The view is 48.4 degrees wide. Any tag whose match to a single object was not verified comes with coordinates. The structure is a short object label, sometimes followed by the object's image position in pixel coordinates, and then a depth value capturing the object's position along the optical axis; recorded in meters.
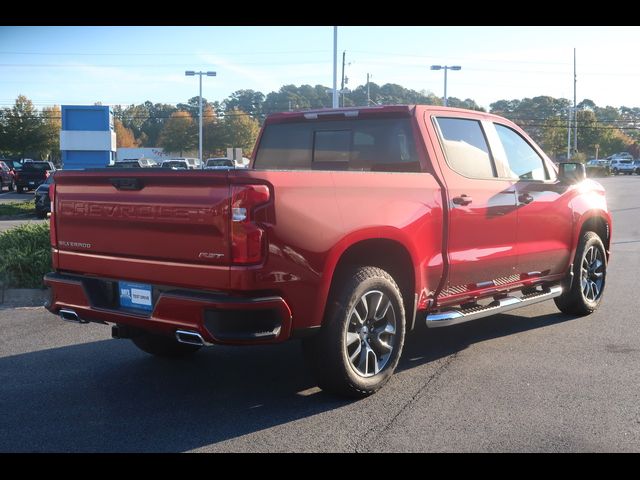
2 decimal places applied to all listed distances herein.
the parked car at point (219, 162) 38.94
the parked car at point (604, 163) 74.09
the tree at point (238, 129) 97.12
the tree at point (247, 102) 106.38
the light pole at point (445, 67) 52.77
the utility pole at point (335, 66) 36.00
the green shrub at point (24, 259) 8.40
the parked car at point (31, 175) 35.72
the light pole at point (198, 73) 51.59
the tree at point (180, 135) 97.88
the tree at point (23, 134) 63.69
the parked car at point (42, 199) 21.16
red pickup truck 4.22
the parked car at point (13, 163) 48.66
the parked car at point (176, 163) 36.47
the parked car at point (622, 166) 78.75
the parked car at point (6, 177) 38.49
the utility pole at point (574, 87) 79.89
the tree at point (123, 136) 104.69
